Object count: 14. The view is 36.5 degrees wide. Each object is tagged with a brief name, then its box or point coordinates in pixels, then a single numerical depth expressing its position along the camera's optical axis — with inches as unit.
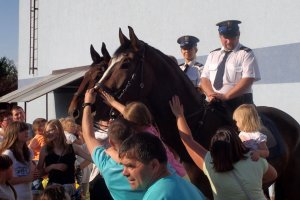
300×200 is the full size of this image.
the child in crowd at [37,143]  233.8
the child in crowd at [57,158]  216.5
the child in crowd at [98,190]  186.4
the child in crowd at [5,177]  165.0
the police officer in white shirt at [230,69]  184.5
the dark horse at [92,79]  153.6
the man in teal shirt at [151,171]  86.4
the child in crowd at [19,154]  195.2
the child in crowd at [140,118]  132.0
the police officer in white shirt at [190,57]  228.5
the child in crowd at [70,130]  280.1
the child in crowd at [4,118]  290.5
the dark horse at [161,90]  157.5
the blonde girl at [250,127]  159.8
